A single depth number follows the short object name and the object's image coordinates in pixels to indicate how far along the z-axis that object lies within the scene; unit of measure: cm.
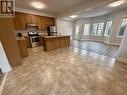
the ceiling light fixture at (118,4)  394
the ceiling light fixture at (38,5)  401
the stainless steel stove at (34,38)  540
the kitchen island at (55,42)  440
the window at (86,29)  871
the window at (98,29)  751
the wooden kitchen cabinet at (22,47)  331
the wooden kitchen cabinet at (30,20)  483
